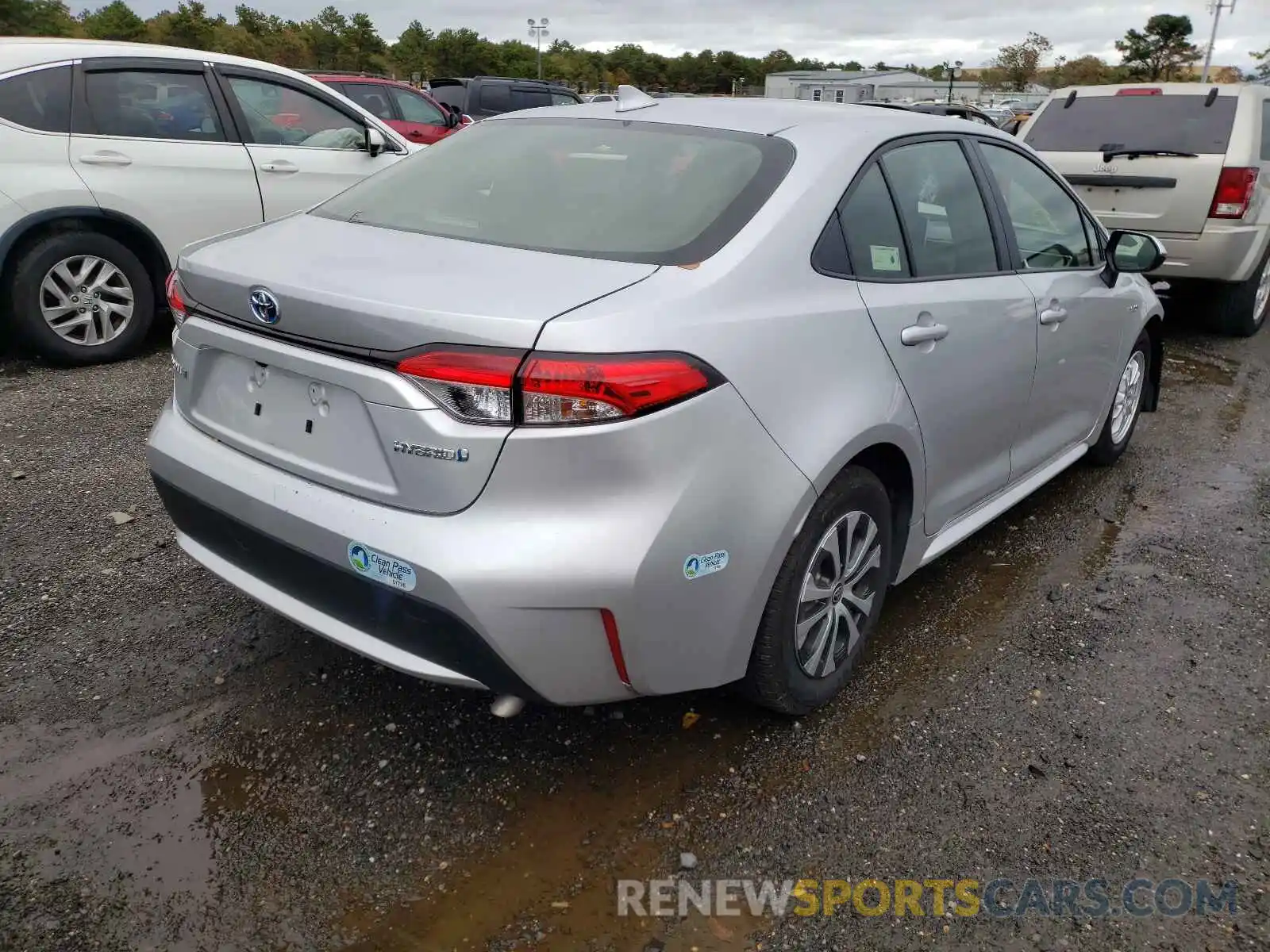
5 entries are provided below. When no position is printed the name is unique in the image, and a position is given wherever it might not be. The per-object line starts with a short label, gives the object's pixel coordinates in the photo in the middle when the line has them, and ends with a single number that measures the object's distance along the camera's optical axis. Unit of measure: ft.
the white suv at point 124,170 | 17.75
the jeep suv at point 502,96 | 54.70
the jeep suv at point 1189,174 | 22.59
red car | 39.37
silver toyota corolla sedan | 6.74
